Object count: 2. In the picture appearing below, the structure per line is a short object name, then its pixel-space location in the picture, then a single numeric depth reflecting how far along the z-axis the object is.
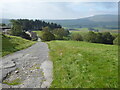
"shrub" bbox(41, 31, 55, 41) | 126.40
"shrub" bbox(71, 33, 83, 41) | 158.49
